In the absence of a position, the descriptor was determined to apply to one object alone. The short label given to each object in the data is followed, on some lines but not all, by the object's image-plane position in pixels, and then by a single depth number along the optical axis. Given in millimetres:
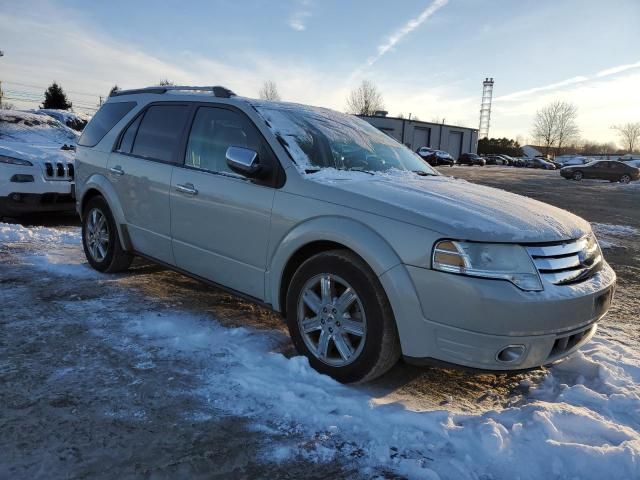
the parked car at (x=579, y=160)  64469
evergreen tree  45450
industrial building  61219
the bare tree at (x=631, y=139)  111188
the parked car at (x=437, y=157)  46188
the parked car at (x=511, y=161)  67838
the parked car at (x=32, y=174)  6848
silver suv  2658
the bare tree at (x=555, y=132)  92188
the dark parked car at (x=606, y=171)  33281
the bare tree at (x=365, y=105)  72144
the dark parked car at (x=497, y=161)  67431
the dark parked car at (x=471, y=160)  58781
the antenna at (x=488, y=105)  96188
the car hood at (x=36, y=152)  6992
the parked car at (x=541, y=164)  63531
